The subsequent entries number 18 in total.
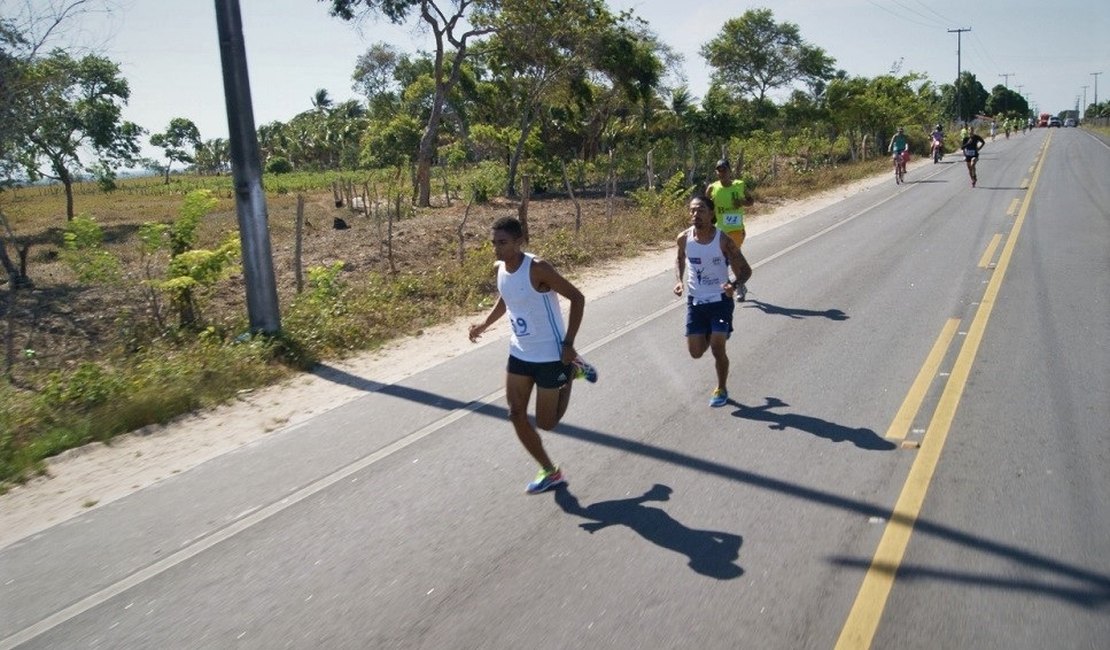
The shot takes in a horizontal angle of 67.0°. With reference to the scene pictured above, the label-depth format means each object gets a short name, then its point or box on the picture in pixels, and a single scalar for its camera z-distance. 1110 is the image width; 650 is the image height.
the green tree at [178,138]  89.69
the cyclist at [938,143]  38.91
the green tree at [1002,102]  127.18
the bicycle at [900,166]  29.22
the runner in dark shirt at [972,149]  25.69
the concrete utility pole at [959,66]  80.69
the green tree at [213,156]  98.56
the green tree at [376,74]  54.50
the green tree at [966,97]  108.94
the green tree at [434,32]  27.36
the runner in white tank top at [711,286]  6.63
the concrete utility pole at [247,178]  8.89
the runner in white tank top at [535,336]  4.89
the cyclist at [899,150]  28.41
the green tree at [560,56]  27.16
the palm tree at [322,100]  85.94
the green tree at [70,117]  15.37
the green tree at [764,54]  52.09
